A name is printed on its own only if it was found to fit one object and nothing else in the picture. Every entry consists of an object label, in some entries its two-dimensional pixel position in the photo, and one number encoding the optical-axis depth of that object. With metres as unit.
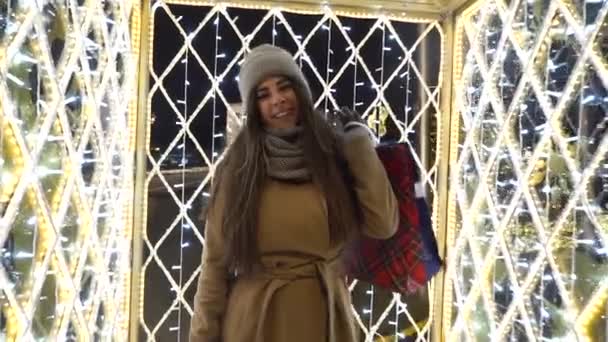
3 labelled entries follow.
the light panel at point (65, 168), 1.10
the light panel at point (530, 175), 1.26
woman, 1.16
